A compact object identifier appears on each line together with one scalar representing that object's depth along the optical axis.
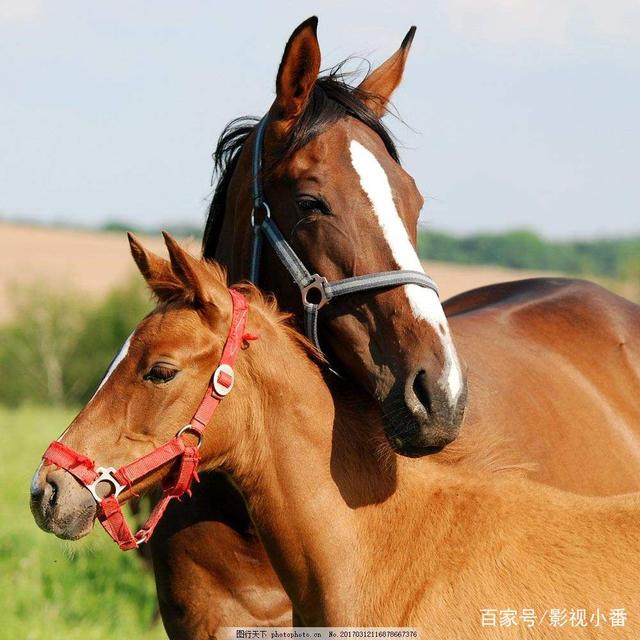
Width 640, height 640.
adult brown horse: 6.49
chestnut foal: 6.05
